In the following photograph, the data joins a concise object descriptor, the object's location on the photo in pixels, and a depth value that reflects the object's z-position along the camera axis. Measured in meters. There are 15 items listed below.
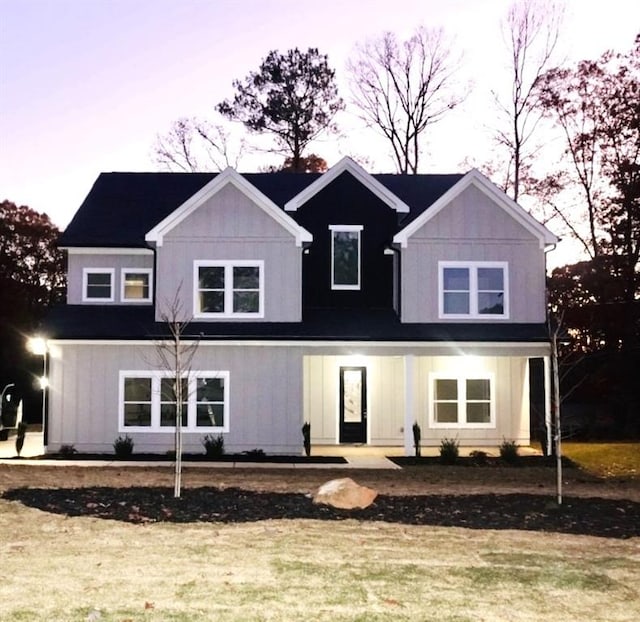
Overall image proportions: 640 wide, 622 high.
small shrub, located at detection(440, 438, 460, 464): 17.14
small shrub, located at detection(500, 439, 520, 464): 17.42
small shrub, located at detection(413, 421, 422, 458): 17.88
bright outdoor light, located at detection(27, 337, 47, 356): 18.22
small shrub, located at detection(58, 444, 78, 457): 17.80
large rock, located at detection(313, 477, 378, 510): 10.90
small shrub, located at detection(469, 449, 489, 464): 17.23
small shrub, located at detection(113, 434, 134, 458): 17.70
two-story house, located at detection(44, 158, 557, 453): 18.31
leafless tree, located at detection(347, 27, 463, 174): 35.50
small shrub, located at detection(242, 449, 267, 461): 17.66
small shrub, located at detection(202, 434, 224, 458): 17.69
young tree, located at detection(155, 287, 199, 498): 17.91
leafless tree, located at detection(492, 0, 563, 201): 31.75
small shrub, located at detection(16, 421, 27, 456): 17.98
